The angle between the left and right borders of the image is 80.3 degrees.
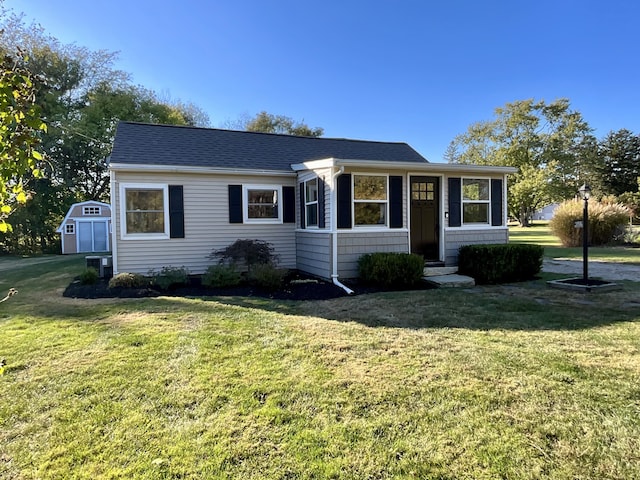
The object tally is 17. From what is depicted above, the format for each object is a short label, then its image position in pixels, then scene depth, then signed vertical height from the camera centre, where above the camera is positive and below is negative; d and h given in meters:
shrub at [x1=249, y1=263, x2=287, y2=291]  7.71 -0.95
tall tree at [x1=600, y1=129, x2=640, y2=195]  35.41 +6.08
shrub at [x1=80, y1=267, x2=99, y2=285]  8.29 -0.99
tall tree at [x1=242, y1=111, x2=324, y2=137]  29.81 +8.38
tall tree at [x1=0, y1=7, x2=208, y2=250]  19.53 +6.93
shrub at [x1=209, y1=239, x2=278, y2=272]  8.80 -0.54
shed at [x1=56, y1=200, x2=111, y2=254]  17.25 +0.16
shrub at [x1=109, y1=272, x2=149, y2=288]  7.82 -1.02
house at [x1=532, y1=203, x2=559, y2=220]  59.98 +2.21
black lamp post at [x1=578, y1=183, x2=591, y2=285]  7.36 +0.05
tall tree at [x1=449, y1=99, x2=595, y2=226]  32.88 +7.58
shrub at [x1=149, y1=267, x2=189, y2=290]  7.83 -0.99
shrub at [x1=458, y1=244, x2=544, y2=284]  8.36 -0.76
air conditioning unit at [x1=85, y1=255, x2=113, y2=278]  9.26 -0.81
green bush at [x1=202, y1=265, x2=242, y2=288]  7.93 -0.99
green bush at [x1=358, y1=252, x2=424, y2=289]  7.74 -0.82
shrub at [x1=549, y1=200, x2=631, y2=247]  15.82 +0.22
